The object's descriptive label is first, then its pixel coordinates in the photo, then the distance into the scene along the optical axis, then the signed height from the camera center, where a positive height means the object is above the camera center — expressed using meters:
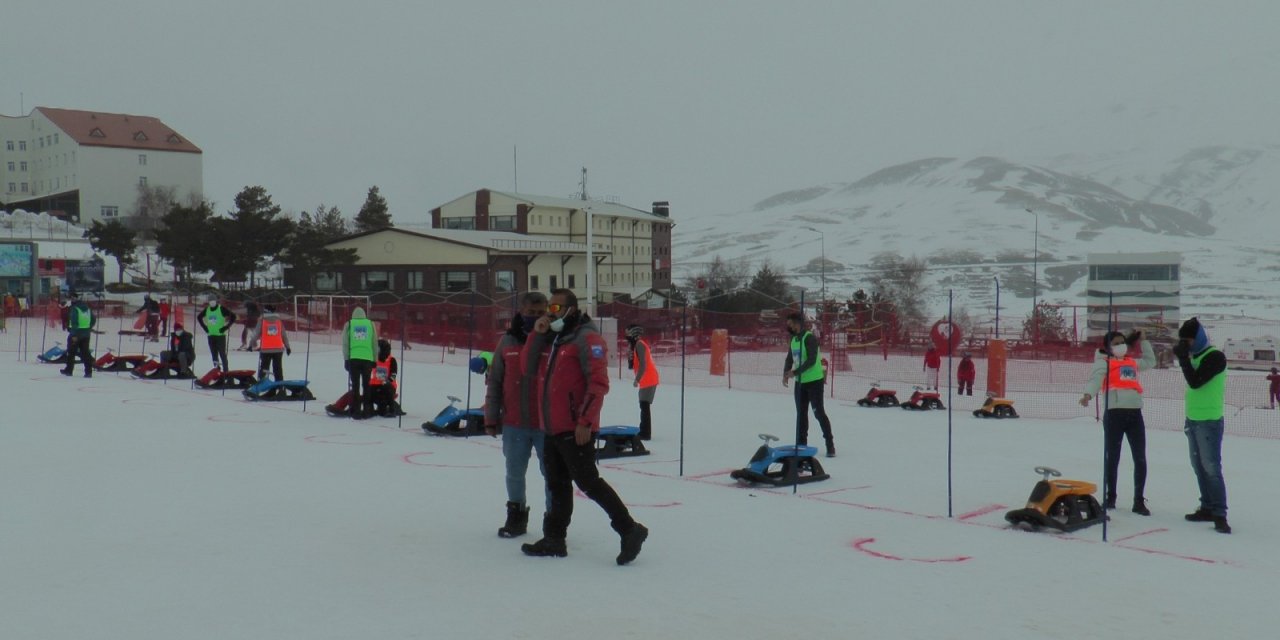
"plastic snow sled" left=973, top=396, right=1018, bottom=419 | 17.19 -1.21
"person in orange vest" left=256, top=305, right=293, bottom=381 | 17.56 -0.26
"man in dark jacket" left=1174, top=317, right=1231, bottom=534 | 8.45 -0.56
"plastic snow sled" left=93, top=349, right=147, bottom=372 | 21.56 -0.73
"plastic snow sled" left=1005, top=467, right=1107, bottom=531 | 8.14 -1.32
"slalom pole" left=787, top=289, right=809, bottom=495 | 9.73 -1.38
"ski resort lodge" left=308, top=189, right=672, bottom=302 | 61.19 +4.78
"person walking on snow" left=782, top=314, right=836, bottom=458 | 11.94 -0.50
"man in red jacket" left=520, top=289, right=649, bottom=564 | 6.47 -0.52
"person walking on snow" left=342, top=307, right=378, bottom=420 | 14.37 -0.36
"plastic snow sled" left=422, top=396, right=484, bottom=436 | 13.05 -1.14
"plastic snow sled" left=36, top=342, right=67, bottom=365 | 23.55 -0.68
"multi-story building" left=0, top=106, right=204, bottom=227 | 112.75 +17.41
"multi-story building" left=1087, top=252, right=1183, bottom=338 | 92.75 +5.42
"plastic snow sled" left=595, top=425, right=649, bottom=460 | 11.79 -1.24
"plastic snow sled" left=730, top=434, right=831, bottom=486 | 10.03 -1.27
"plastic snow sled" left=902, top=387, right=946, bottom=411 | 18.27 -1.15
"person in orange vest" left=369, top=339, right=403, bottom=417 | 14.79 -0.76
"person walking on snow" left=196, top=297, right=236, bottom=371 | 19.27 +0.03
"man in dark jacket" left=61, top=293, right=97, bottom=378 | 19.81 -0.05
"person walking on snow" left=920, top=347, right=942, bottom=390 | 23.22 -0.74
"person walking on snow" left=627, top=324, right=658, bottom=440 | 13.20 -0.59
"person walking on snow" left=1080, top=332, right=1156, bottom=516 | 9.01 -0.68
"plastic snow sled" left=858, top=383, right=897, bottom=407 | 18.73 -1.17
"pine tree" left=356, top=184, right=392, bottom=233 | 95.25 +10.03
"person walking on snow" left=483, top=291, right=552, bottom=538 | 6.90 -0.49
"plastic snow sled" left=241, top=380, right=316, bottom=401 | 16.73 -0.99
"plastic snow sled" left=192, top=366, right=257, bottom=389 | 18.58 -0.91
